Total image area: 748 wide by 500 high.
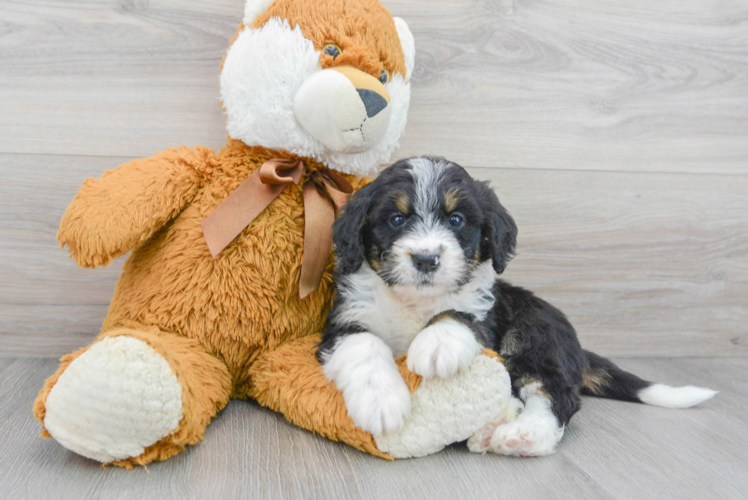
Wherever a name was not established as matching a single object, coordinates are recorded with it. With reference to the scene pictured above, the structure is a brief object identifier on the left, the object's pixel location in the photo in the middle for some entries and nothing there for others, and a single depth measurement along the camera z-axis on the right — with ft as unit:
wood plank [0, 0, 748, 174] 3.08
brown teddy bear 2.45
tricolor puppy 2.39
